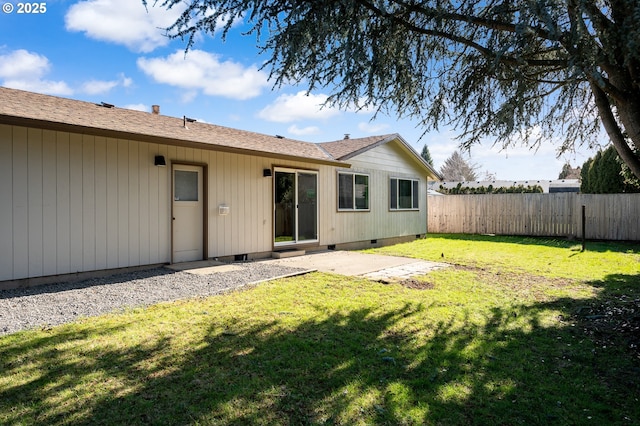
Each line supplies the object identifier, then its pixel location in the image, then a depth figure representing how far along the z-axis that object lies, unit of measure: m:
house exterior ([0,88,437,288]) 5.75
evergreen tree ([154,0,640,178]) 3.33
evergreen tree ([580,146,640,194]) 13.62
